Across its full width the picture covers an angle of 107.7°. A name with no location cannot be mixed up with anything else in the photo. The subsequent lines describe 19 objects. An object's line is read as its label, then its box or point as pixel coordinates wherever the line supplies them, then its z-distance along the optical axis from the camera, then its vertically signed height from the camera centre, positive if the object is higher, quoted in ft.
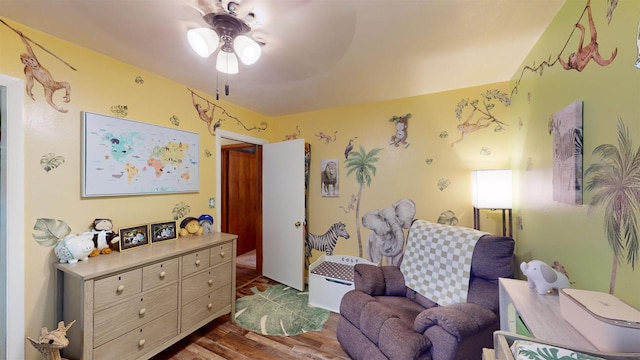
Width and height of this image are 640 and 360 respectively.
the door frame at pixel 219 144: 8.68 +1.38
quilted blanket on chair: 5.46 -2.04
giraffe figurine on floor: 4.20 -2.93
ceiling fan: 3.95 +2.68
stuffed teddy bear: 5.50 -1.32
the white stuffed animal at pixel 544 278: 3.41 -1.43
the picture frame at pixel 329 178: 9.81 +0.13
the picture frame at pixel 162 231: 6.54 -1.46
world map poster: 5.55 +0.63
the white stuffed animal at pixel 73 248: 4.87 -1.42
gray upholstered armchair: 4.22 -2.86
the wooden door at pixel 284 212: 9.61 -1.32
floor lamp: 6.35 -0.28
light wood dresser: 4.58 -2.65
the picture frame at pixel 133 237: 5.84 -1.45
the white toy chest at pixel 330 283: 8.04 -3.56
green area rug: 7.11 -4.45
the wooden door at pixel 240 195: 13.46 -0.82
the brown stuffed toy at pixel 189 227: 7.38 -1.48
